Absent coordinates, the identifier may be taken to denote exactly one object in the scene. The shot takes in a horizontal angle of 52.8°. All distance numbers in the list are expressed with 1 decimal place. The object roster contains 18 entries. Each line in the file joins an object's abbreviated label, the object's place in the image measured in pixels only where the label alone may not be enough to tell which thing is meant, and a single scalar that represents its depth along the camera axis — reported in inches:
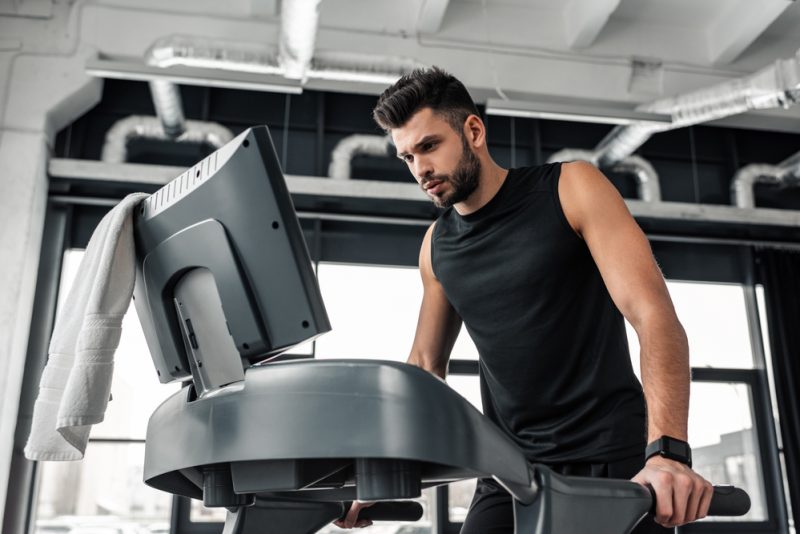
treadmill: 24.9
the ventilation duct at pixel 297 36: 143.0
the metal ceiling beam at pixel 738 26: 177.2
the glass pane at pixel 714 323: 196.2
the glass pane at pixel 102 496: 167.0
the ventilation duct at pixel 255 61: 160.7
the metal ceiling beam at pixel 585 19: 178.5
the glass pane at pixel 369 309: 182.9
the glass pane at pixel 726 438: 189.9
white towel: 36.8
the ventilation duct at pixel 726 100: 158.7
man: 47.3
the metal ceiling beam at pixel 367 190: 171.5
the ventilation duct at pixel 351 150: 183.0
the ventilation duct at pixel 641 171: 193.5
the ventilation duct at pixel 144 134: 177.9
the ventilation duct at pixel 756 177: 199.6
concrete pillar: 162.9
